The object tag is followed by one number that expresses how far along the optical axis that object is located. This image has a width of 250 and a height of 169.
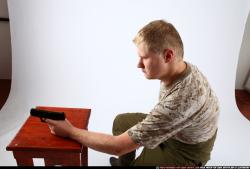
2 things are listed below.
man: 0.94
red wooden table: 0.98
